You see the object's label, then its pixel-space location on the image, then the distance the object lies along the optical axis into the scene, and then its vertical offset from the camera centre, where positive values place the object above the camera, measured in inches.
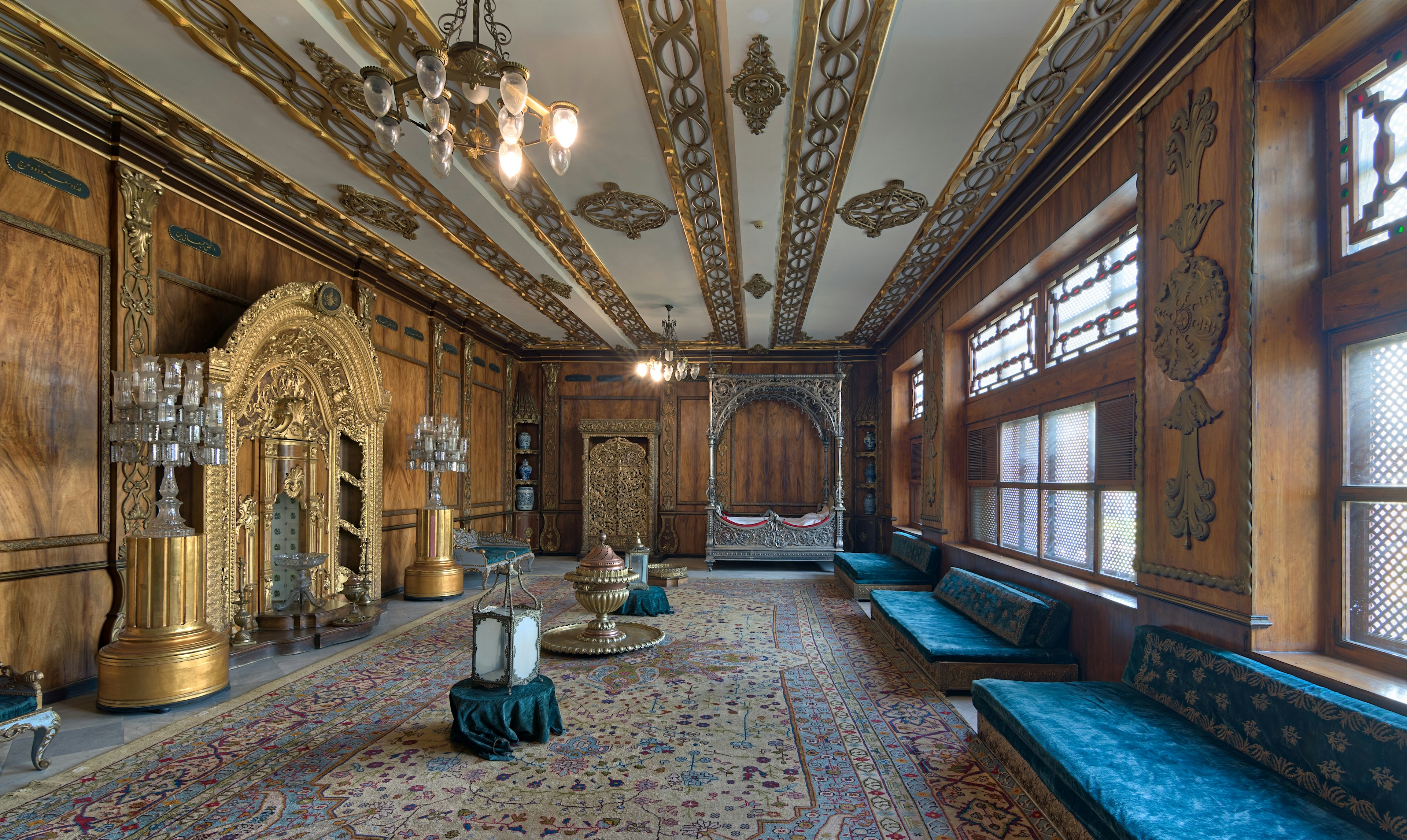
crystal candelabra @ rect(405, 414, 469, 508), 281.1 -6.3
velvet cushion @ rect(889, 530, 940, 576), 271.3 -50.5
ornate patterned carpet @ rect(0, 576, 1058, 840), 101.9 -60.6
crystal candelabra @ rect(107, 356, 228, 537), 152.1 +1.8
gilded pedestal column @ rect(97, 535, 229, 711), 146.2 -47.6
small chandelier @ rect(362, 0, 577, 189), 87.4 +46.2
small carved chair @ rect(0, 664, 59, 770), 113.0 -48.9
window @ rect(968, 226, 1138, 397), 157.0 +34.2
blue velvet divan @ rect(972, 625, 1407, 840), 75.1 -43.9
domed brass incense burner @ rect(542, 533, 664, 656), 191.6 -48.3
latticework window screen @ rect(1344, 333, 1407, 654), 89.8 -6.9
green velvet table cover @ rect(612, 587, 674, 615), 246.8 -63.4
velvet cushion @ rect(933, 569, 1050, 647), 159.9 -46.4
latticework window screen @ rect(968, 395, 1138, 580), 158.4 -14.4
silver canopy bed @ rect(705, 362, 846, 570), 388.2 -37.5
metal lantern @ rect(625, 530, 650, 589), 279.4 -53.8
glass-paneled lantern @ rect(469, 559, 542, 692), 130.6 -41.8
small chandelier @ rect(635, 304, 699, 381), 331.3 +35.2
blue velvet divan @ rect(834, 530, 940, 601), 272.2 -57.1
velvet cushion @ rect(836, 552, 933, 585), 276.5 -57.6
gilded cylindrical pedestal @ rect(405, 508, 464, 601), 282.4 -56.2
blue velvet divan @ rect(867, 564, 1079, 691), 156.9 -51.8
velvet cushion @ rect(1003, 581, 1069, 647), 157.2 -44.8
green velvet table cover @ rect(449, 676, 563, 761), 126.5 -55.4
